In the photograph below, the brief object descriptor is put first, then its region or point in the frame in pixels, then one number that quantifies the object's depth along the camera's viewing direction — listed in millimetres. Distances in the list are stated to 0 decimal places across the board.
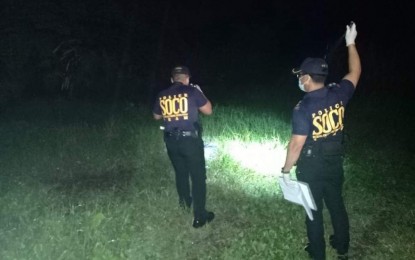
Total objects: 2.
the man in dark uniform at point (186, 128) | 5078
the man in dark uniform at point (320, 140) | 3979
